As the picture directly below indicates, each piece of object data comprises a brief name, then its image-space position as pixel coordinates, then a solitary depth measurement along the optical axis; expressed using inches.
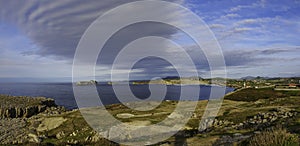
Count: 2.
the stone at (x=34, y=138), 1120.1
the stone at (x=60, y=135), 1269.2
